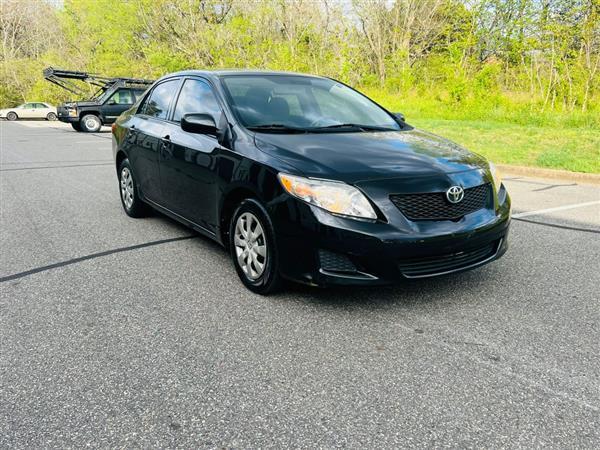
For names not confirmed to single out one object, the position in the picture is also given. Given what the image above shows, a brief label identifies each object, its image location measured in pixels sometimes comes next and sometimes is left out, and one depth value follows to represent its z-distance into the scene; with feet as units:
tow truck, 67.46
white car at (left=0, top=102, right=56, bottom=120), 124.16
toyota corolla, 10.46
